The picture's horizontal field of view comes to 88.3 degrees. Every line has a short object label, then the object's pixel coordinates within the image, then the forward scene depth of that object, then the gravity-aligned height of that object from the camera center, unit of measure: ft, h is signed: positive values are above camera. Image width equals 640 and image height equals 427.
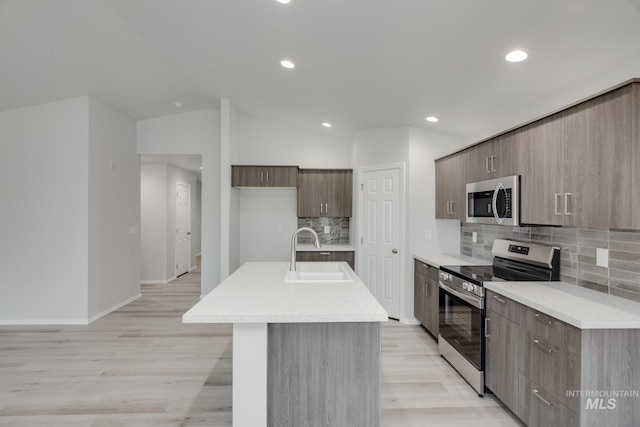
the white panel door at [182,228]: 23.71 -1.26
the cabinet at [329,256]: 15.43 -2.10
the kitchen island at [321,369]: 5.99 -2.88
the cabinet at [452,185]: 11.04 +0.94
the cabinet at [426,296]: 11.20 -3.08
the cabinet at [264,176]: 15.69 +1.69
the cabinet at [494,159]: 8.50 +1.49
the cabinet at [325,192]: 16.31 +0.96
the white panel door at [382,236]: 13.74 -1.06
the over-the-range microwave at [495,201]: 8.22 +0.28
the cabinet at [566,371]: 5.36 -2.81
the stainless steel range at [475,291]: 8.19 -2.19
